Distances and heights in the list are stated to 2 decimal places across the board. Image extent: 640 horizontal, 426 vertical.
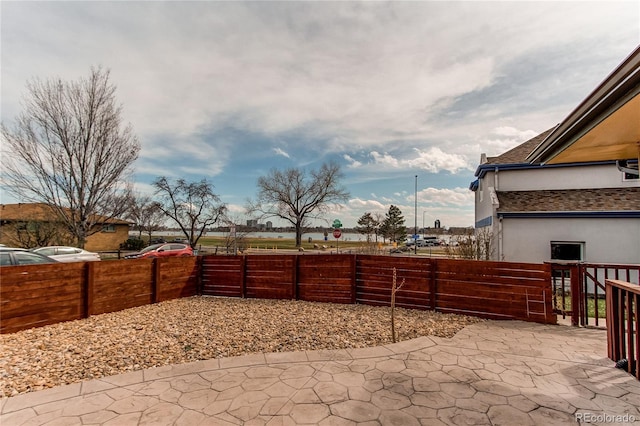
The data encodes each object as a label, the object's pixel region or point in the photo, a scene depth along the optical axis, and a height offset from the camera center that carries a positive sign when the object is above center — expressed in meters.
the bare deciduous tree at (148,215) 28.31 +1.10
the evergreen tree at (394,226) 43.16 +0.04
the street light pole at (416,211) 40.13 +2.13
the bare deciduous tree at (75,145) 12.74 +3.81
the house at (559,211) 10.63 +0.61
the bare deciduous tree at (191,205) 27.86 +2.07
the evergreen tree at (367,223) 43.07 +0.50
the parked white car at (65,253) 11.74 -1.15
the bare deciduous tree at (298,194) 38.75 +4.40
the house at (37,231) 16.28 -0.28
